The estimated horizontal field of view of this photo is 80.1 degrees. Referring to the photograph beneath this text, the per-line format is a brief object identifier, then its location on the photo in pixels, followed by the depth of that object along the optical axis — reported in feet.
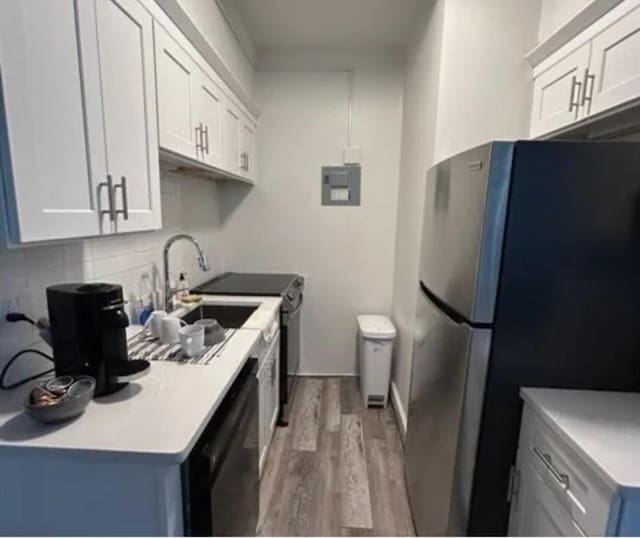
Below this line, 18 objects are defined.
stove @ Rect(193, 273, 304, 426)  8.07
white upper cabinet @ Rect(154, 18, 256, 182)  4.69
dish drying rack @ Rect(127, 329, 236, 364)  4.50
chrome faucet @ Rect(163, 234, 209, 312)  6.55
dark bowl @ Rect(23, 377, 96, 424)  2.97
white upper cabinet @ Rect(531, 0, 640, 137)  4.02
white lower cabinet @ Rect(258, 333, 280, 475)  6.41
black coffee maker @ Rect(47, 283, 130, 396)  3.31
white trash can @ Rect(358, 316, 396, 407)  9.35
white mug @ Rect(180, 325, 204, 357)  4.58
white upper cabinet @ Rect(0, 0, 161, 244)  2.61
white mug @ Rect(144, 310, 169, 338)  4.98
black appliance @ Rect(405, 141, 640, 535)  3.67
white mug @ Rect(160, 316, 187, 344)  4.89
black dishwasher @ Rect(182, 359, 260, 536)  3.16
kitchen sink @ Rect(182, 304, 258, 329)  7.38
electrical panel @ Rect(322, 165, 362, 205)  10.27
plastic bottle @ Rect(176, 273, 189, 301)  7.13
